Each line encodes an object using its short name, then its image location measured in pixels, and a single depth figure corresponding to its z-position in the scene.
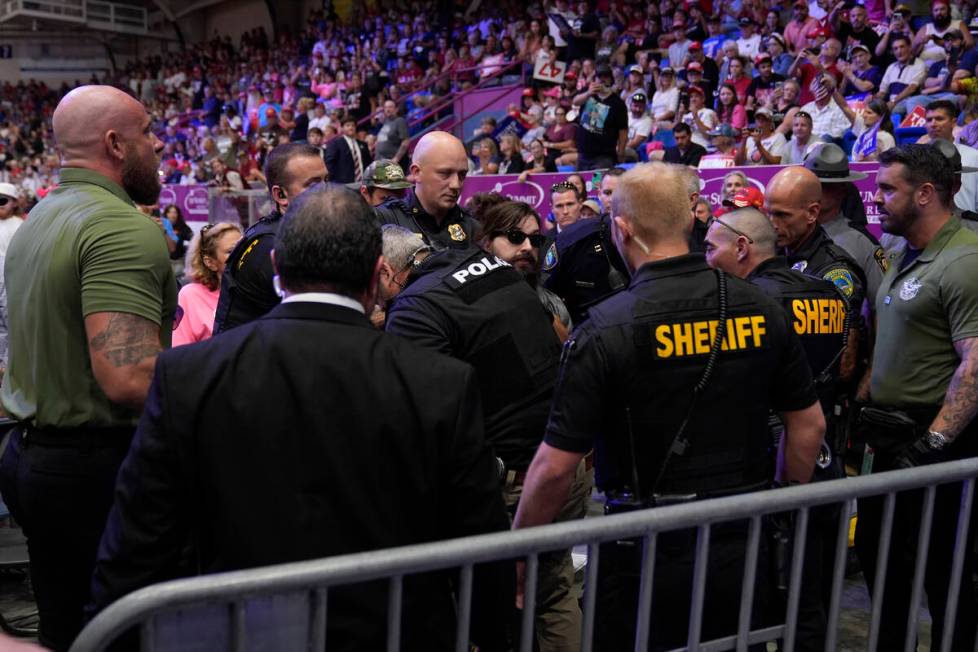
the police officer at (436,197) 4.54
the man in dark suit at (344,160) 11.48
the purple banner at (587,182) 7.56
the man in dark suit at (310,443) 1.76
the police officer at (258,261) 3.57
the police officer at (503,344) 2.90
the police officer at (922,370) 3.18
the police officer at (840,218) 4.34
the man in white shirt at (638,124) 11.84
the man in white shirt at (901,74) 10.12
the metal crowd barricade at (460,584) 1.49
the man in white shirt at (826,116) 9.65
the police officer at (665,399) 2.37
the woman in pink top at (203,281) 4.80
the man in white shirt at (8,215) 6.34
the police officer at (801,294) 3.28
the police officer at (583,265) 4.73
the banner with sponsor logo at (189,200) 15.40
